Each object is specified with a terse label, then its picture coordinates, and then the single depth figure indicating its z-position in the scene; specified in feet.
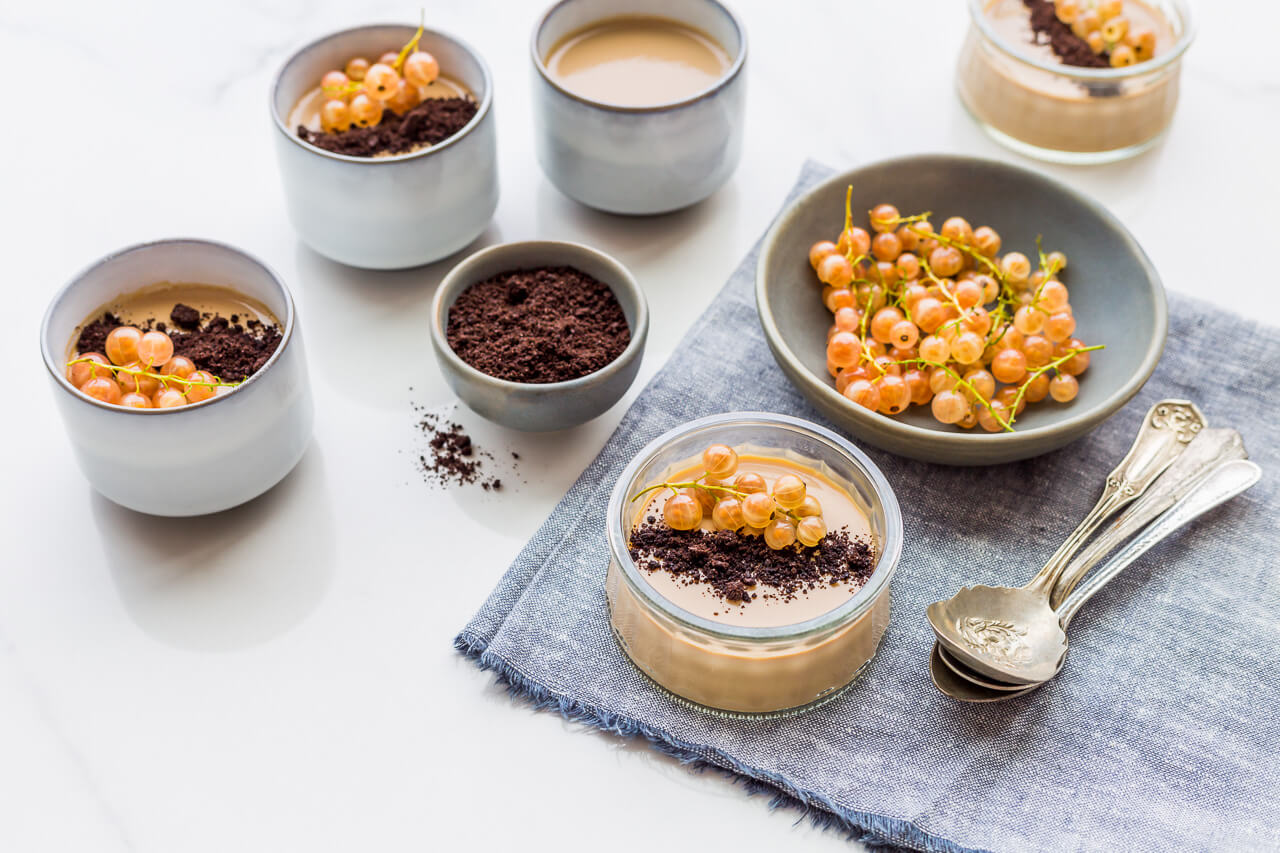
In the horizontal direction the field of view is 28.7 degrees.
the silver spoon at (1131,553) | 2.60
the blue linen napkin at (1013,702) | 2.54
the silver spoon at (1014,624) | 2.59
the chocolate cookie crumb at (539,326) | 2.75
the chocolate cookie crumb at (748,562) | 2.59
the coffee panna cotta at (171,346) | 2.63
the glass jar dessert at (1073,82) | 3.06
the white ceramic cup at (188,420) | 2.59
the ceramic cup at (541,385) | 2.71
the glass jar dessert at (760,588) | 2.55
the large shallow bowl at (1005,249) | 2.70
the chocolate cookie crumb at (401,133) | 2.89
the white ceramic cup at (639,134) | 2.89
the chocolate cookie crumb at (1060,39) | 3.09
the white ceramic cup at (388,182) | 2.83
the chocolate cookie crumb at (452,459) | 2.79
